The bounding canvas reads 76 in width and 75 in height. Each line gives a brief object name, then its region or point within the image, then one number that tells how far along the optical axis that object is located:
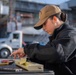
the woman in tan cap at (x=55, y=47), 1.84
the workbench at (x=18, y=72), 1.63
